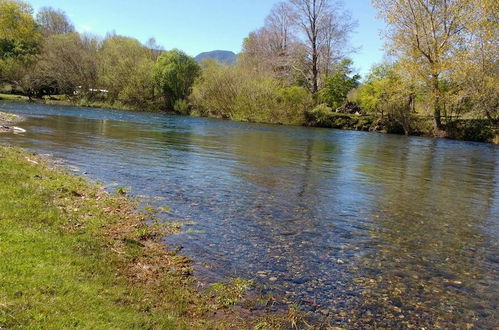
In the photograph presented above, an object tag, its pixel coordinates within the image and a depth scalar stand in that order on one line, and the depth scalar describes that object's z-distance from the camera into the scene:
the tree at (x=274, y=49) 62.81
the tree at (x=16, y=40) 77.19
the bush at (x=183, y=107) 74.69
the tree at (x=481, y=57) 40.31
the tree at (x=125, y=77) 77.75
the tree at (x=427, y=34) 43.75
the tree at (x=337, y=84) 61.22
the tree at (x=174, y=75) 76.75
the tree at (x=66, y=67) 77.50
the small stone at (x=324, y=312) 6.36
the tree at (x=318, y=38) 59.12
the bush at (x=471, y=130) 46.45
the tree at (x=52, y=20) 115.88
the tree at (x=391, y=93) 47.85
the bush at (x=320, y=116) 59.16
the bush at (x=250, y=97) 60.62
